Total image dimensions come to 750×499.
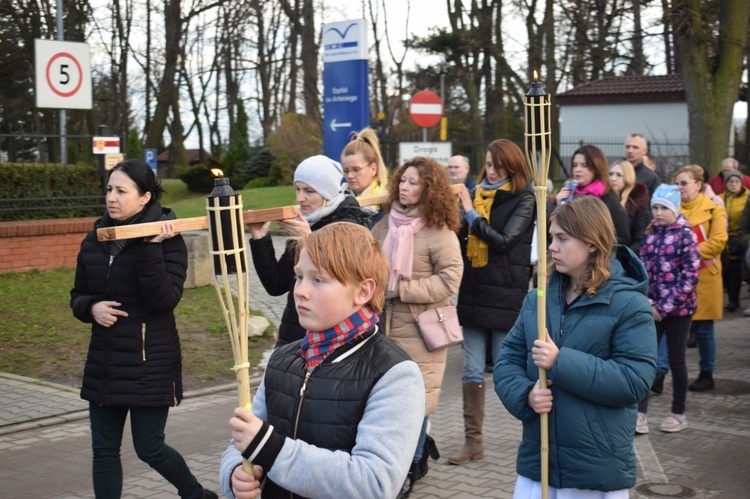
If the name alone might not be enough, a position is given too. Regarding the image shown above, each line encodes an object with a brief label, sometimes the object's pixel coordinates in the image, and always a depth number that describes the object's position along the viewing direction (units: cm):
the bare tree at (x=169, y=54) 3738
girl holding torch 348
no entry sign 1501
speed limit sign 1124
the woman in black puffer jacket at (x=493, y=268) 617
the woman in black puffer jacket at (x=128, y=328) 464
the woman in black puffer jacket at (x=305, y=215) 461
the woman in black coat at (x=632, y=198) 798
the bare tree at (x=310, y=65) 3294
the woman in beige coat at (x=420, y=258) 554
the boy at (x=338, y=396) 248
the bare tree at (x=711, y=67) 1859
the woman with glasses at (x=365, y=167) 572
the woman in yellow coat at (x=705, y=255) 825
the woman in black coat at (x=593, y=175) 699
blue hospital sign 1127
